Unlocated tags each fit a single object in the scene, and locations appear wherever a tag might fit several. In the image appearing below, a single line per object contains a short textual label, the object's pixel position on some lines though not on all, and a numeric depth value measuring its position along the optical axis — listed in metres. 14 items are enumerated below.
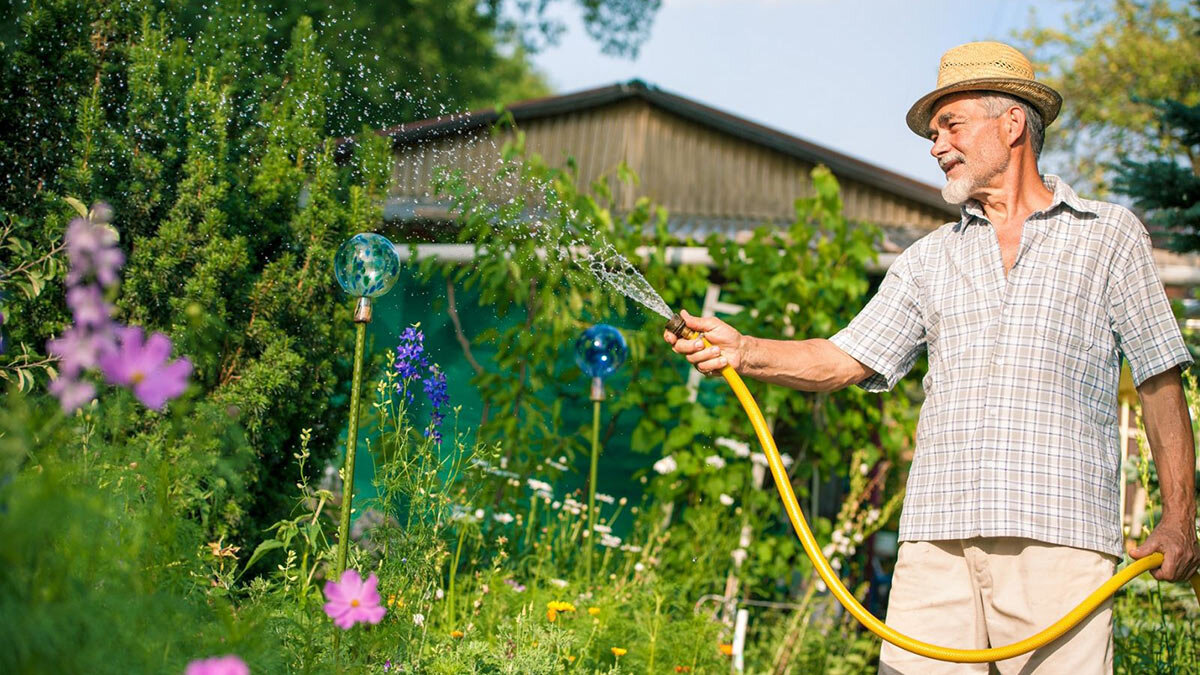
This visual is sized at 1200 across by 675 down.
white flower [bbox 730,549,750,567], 4.77
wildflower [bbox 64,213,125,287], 1.14
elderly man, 2.31
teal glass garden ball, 2.53
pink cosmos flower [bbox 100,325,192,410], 1.08
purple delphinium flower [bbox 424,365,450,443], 2.93
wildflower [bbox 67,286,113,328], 1.09
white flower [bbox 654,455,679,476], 4.89
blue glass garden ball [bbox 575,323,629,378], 4.00
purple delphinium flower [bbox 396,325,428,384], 2.78
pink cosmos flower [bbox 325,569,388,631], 1.60
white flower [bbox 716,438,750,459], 4.94
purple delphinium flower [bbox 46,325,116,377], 1.08
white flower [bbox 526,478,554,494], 4.06
